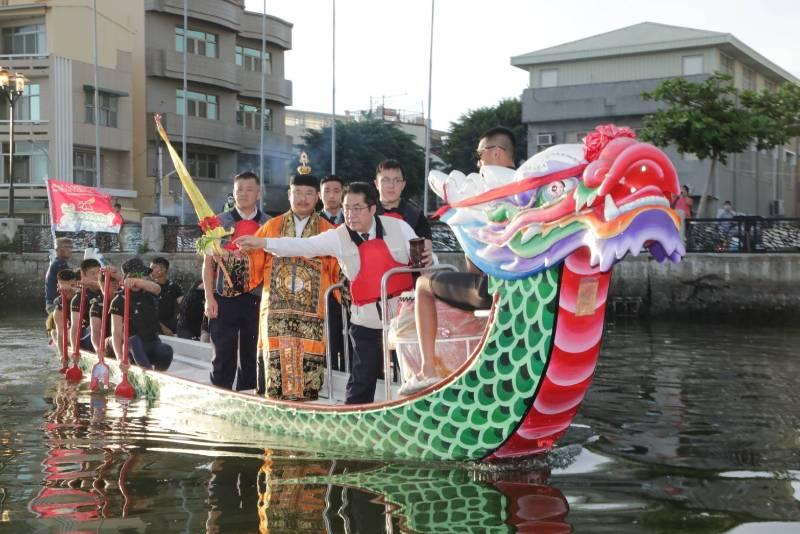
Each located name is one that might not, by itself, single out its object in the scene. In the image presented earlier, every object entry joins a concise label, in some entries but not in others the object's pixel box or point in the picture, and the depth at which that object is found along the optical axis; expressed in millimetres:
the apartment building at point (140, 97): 35125
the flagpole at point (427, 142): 25373
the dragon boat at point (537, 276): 4934
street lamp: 24531
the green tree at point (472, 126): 44250
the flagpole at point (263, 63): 30303
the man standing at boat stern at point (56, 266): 12752
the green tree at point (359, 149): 39938
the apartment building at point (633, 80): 32125
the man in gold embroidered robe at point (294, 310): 7176
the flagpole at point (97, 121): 33188
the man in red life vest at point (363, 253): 6590
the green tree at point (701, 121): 24156
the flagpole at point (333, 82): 28781
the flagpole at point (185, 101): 32566
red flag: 16766
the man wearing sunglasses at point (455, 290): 5773
